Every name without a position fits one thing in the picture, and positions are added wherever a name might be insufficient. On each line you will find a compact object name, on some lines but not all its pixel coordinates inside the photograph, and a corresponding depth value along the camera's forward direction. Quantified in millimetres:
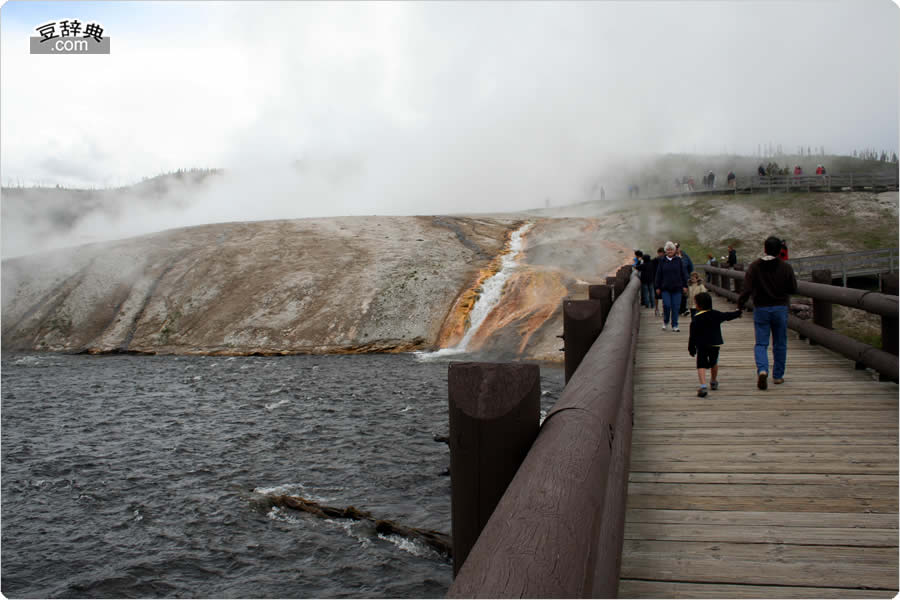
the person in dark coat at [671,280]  11750
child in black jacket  7070
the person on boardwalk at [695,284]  11192
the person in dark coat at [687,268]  15491
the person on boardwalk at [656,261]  13492
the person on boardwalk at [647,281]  16322
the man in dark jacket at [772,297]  7242
